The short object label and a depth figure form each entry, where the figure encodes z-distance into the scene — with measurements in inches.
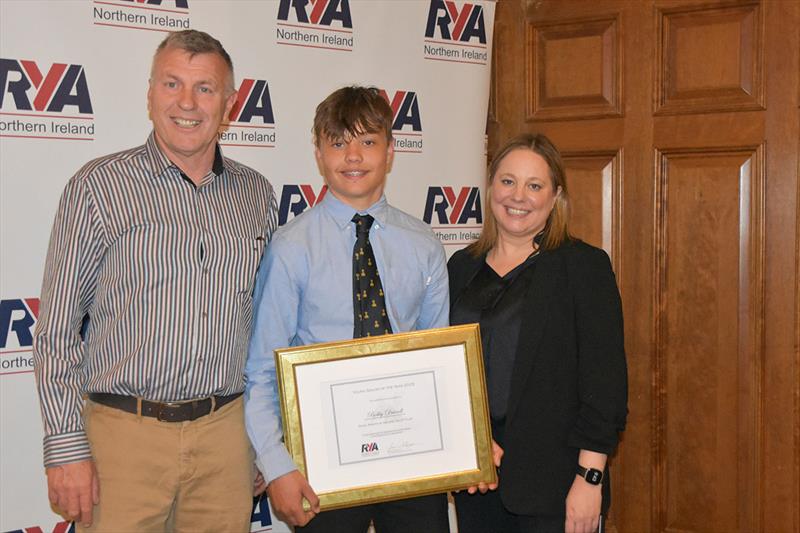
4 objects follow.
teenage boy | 85.9
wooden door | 127.6
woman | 89.4
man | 81.4
